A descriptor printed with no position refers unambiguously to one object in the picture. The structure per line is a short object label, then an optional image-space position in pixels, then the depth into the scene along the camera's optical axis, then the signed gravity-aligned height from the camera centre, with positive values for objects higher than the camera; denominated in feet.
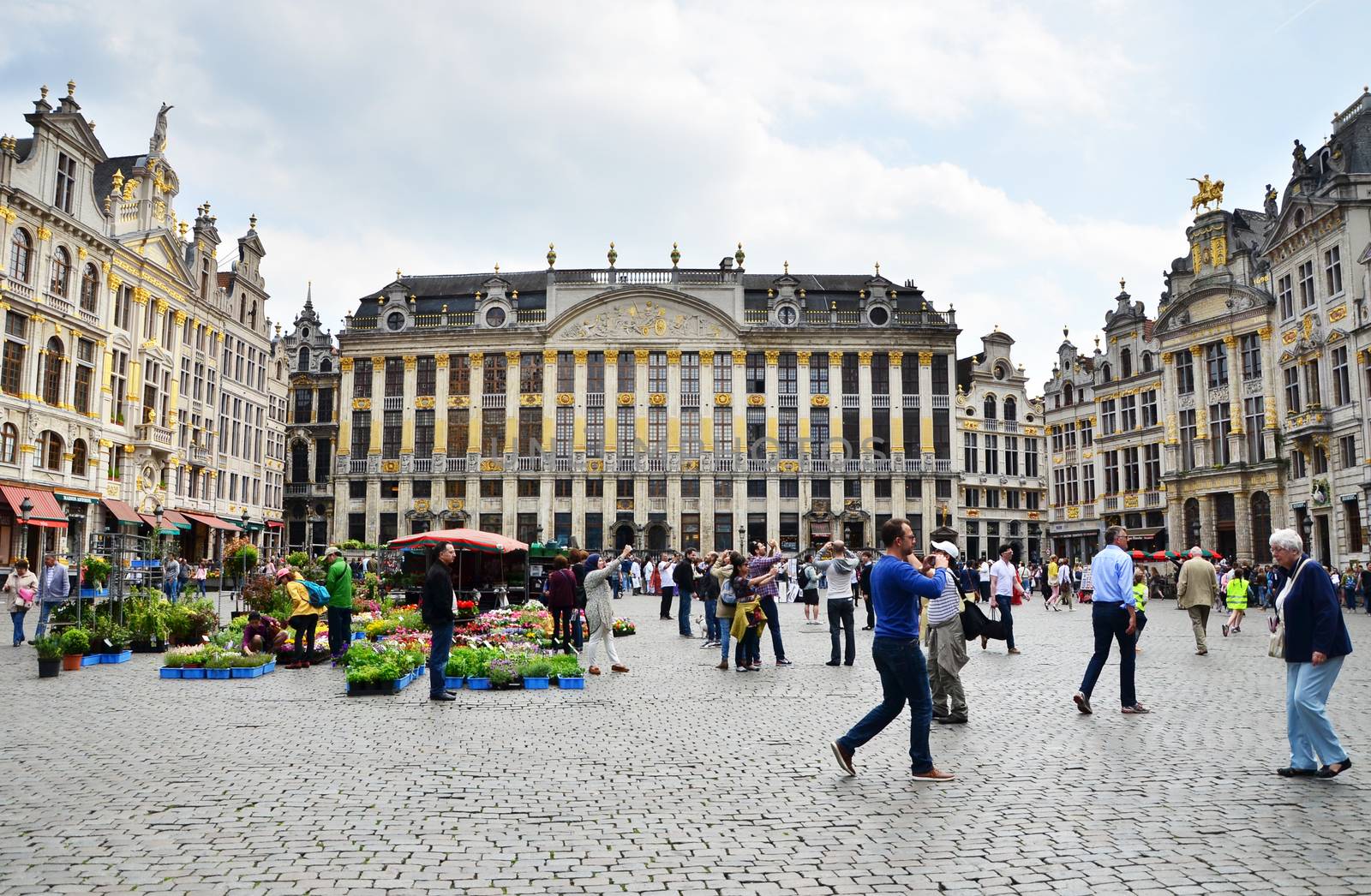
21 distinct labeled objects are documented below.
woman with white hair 26.86 -2.91
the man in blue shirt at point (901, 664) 26.99 -2.81
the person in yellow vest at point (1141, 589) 66.95 -2.32
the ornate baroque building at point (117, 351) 124.67 +29.59
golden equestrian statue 170.71 +58.35
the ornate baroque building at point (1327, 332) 132.05 +29.22
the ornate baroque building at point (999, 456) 231.71 +22.04
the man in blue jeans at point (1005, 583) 61.21 -1.74
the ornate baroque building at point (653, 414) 204.23 +28.34
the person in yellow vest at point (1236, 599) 74.08 -3.27
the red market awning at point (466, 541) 89.30 +1.52
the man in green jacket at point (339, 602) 54.90 -2.29
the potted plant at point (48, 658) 49.16 -4.54
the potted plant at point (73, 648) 51.39 -4.30
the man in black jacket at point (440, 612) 42.39 -2.21
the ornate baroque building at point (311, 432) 226.58 +28.04
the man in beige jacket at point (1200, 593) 61.16 -2.36
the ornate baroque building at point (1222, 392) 160.66 +25.53
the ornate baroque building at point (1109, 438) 193.26 +22.67
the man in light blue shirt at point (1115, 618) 37.24 -2.26
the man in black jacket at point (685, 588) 74.95 -2.26
